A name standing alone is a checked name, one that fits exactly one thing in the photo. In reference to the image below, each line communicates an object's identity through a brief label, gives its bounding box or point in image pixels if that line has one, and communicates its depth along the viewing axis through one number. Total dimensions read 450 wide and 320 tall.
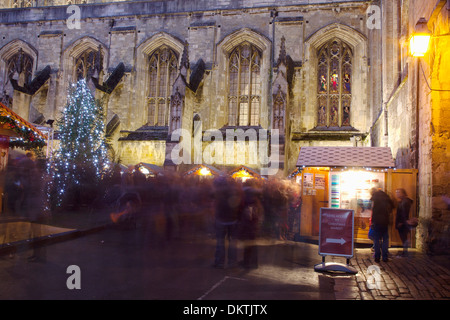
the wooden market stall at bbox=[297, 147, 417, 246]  9.05
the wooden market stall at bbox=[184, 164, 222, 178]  15.20
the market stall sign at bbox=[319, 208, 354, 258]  6.10
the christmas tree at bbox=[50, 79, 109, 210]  12.86
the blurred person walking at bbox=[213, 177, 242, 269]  6.13
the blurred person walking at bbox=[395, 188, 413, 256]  7.21
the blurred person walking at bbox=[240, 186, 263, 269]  6.19
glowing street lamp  6.65
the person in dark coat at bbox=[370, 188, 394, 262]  6.88
